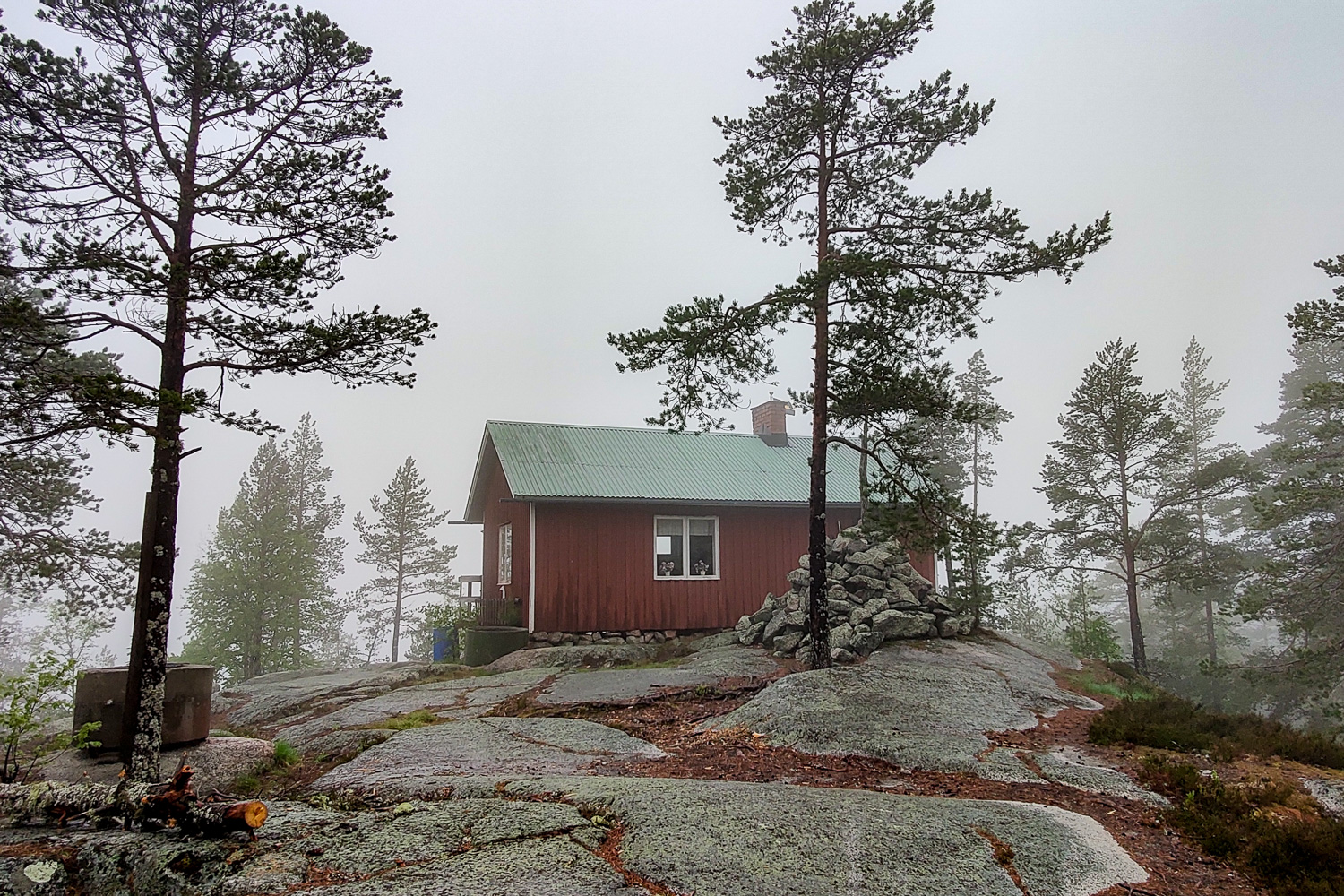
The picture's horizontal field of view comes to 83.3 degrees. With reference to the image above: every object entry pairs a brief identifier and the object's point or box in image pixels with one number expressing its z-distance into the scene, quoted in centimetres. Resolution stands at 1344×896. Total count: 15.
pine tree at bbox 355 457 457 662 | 3388
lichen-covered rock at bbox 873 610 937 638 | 1229
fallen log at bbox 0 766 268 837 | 415
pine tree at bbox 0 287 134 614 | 1341
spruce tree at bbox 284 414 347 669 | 2981
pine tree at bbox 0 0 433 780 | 616
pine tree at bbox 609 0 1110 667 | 1034
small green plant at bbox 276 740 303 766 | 701
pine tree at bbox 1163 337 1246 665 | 2836
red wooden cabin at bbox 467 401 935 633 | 1659
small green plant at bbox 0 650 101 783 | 565
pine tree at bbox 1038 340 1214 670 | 1830
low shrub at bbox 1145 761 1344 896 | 444
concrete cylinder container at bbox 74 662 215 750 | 702
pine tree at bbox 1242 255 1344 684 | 1437
